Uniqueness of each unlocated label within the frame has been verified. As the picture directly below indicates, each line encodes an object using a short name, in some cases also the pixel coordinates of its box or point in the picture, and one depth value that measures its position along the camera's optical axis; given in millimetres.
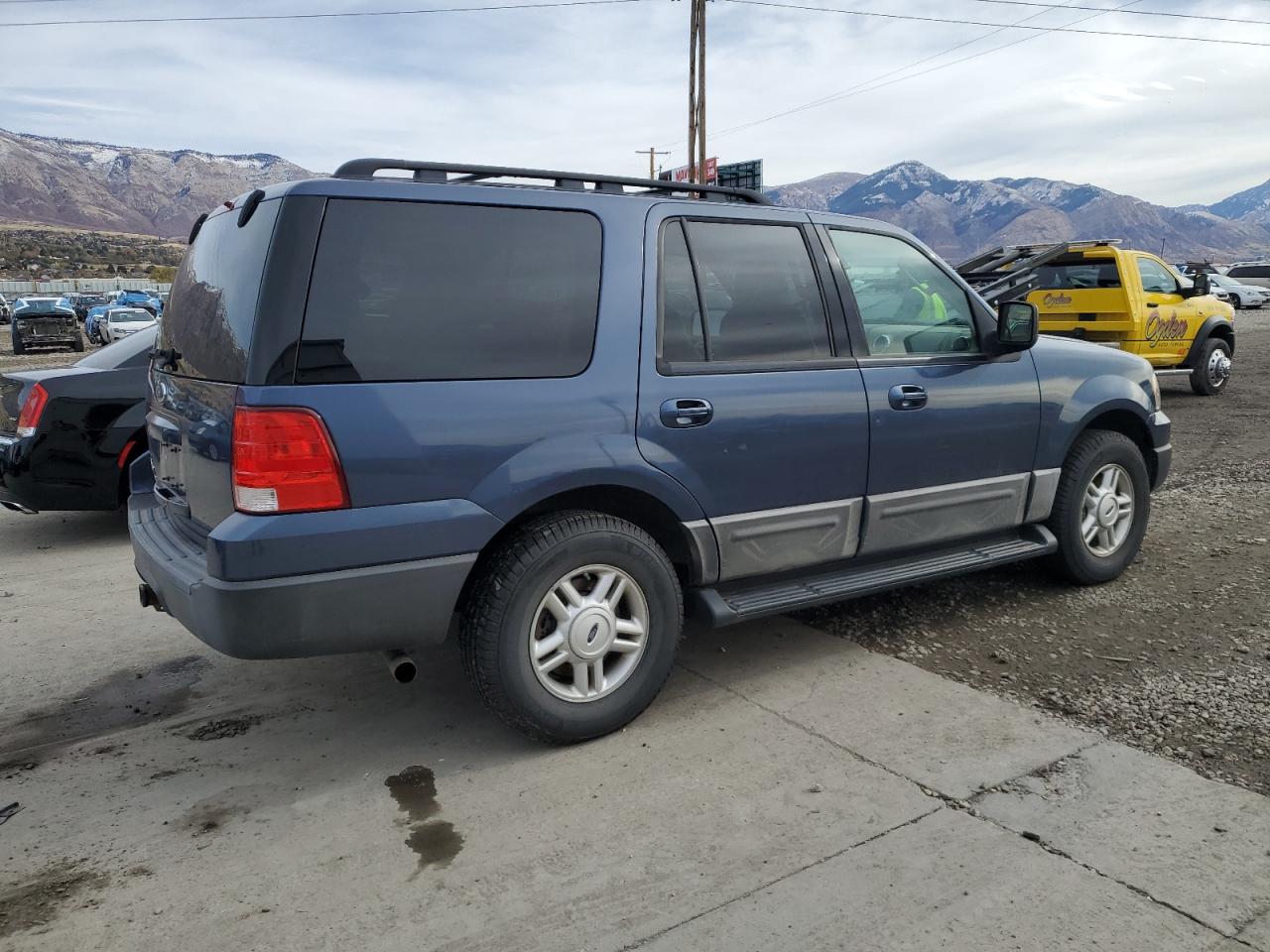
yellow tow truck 11961
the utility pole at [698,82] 29312
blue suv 2924
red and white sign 49156
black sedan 6156
